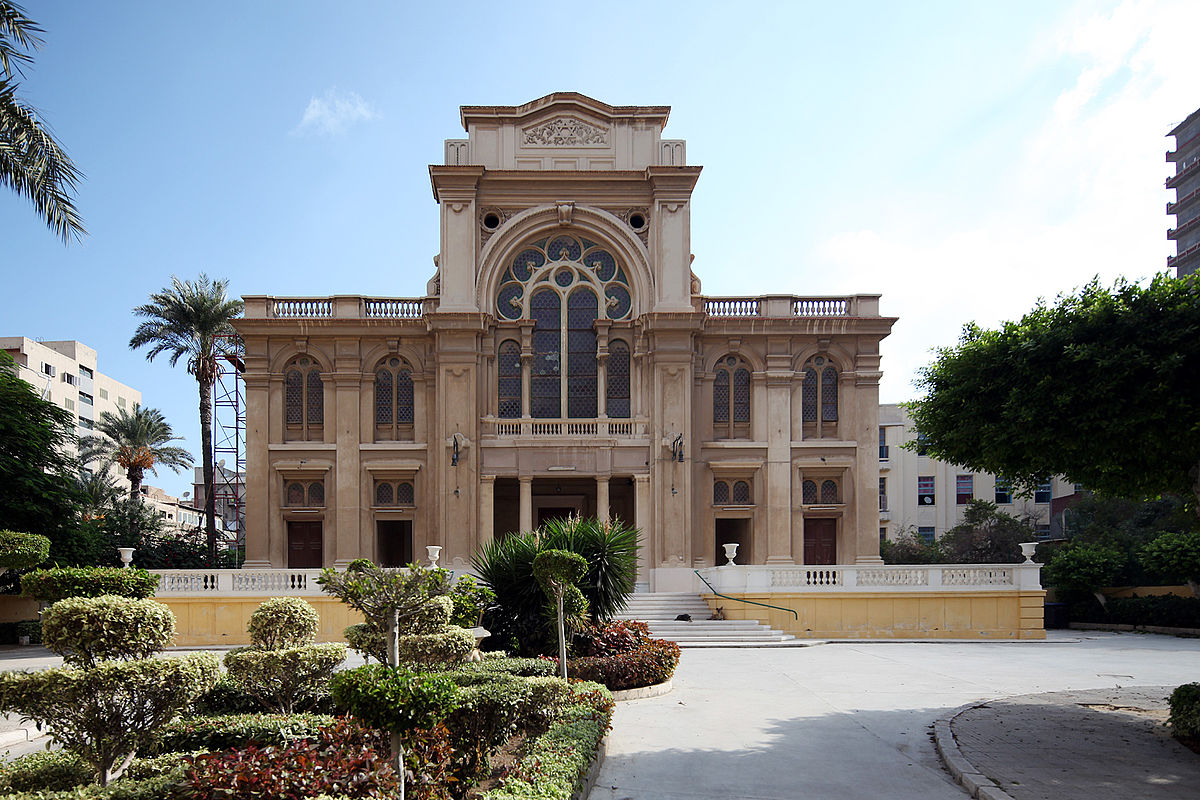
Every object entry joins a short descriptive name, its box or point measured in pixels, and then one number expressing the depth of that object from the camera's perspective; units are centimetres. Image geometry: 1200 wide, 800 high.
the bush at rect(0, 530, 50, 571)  1481
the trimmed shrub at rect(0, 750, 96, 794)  755
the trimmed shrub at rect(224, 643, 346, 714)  1020
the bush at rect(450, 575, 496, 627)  1114
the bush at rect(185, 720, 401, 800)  644
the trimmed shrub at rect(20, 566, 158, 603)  830
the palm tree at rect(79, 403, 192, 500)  4584
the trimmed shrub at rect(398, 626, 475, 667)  1221
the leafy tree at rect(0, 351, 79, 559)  2473
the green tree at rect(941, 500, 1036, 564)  4191
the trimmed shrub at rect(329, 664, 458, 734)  652
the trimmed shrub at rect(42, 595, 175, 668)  768
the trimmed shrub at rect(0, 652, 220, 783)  730
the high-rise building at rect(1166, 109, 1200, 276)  6356
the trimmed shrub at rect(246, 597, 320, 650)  1119
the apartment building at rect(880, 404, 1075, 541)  5178
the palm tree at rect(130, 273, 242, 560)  3578
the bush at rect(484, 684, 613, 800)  736
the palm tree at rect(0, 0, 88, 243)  1603
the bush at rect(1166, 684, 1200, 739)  1038
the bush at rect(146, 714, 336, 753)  852
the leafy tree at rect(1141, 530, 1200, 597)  2844
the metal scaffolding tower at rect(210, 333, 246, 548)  3431
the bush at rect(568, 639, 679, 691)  1452
